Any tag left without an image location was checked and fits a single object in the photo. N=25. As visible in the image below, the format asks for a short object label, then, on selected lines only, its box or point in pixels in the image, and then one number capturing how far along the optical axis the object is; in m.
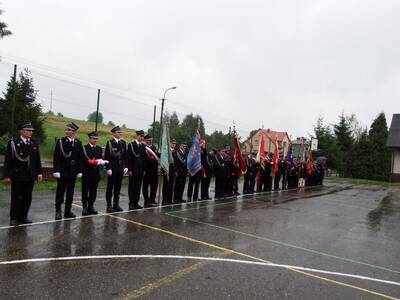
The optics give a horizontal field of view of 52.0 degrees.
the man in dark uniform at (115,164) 9.37
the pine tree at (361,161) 42.38
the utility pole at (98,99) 15.62
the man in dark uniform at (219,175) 14.10
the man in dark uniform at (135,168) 9.92
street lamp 18.76
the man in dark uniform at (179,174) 11.97
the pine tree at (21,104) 13.64
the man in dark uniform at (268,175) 17.98
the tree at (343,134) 54.73
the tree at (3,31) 15.79
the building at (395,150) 39.09
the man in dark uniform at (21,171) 7.41
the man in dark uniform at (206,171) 13.13
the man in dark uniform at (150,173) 10.49
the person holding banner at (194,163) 12.35
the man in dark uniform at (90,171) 8.80
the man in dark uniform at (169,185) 11.48
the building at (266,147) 19.72
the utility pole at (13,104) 13.18
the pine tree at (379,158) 42.09
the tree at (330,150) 45.47
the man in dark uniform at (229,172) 14.57
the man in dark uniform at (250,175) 16.24
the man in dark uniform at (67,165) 8.22
